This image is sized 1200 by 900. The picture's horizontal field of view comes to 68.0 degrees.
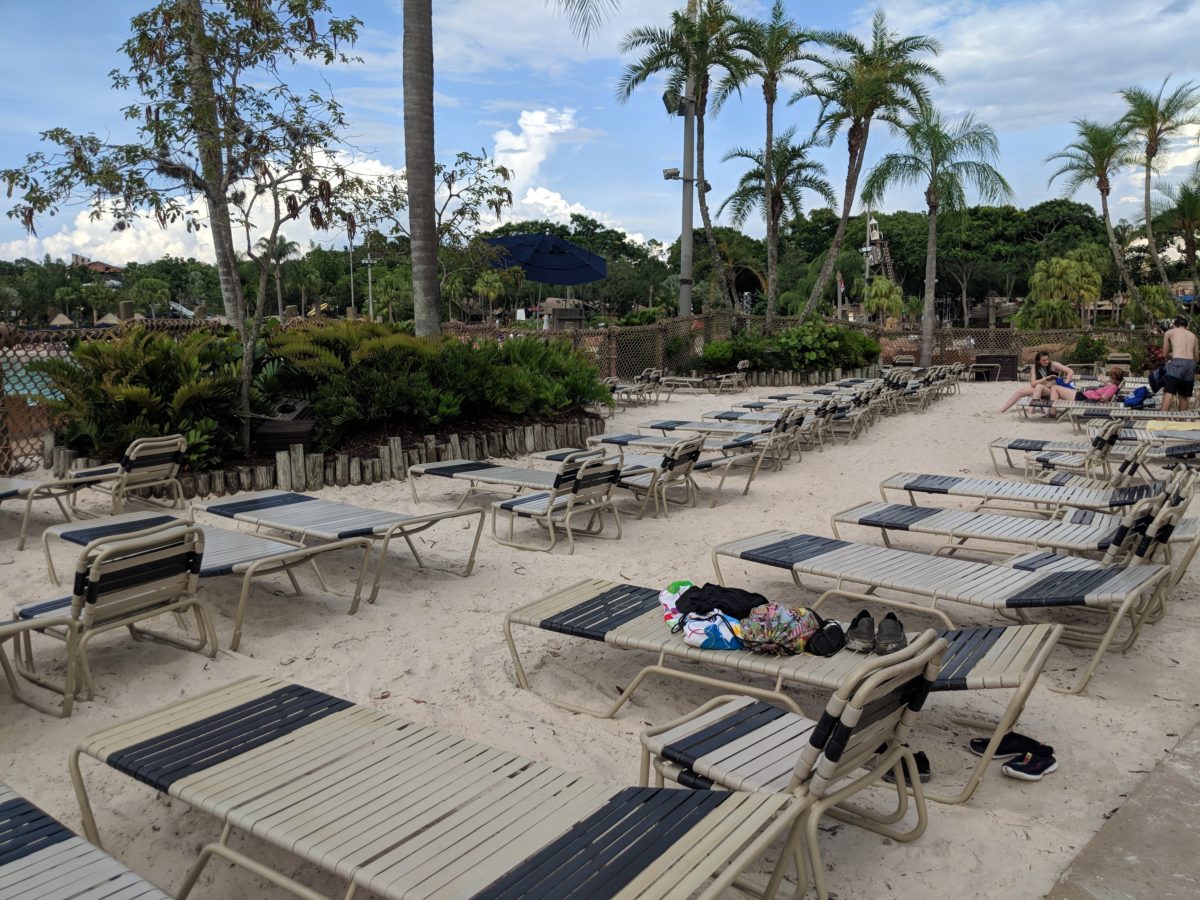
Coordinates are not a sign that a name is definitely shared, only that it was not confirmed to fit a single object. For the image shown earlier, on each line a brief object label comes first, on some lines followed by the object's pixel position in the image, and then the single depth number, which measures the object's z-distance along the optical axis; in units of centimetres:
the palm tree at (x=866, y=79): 2428
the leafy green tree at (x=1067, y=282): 4297
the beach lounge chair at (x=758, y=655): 309
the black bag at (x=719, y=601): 374
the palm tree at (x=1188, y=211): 2771
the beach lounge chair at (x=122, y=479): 661
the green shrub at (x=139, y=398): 840
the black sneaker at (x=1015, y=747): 338
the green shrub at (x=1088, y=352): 2417
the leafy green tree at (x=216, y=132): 899
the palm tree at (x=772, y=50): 2411
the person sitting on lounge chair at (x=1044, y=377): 1444
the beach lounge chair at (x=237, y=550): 457
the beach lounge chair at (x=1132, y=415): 1127
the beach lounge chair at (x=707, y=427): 1080
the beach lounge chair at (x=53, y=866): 201
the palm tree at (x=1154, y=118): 2433
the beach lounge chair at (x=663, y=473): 770
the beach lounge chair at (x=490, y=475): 756
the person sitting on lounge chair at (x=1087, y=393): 1366
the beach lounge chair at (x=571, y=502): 656
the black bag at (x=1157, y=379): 1296
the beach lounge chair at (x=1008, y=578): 411
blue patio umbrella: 1833
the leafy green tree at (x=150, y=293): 7025
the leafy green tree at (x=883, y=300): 4850
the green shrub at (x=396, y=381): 947
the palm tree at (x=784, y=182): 2662
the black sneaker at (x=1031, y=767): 324
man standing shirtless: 1245
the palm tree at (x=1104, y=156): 2620
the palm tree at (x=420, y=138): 1062
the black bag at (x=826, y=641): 354
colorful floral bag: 354
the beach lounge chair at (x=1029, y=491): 636
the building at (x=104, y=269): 8309
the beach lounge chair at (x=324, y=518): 539
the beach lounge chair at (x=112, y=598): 374
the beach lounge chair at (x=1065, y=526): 480
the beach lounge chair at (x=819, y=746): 238
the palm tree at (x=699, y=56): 2395
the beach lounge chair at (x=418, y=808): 207
